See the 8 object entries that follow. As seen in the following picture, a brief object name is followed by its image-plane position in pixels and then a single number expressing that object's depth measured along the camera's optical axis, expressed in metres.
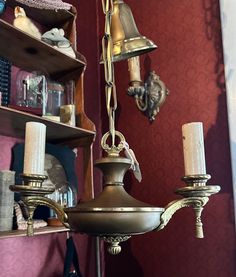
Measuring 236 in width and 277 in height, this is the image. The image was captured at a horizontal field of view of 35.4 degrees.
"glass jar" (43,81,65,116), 1.54
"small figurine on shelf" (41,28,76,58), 1.44
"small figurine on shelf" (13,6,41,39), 1.37
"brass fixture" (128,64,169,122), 1.82
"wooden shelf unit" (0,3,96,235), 1.32
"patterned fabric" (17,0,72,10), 1.41
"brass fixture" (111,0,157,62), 1.08
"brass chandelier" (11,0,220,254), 0.62
